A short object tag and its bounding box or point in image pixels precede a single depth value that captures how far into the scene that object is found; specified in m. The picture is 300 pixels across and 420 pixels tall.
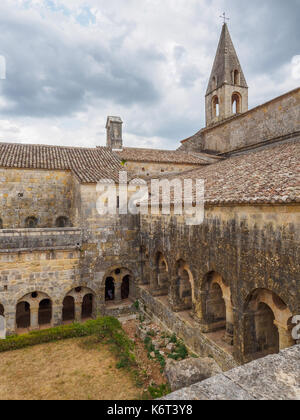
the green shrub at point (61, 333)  9.39
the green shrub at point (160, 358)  7.88
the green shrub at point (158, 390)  6.55
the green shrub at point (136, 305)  12.28
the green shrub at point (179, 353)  7.94
